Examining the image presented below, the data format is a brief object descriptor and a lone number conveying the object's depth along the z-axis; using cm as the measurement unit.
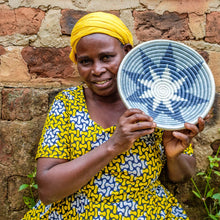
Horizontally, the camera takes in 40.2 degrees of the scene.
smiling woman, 136
